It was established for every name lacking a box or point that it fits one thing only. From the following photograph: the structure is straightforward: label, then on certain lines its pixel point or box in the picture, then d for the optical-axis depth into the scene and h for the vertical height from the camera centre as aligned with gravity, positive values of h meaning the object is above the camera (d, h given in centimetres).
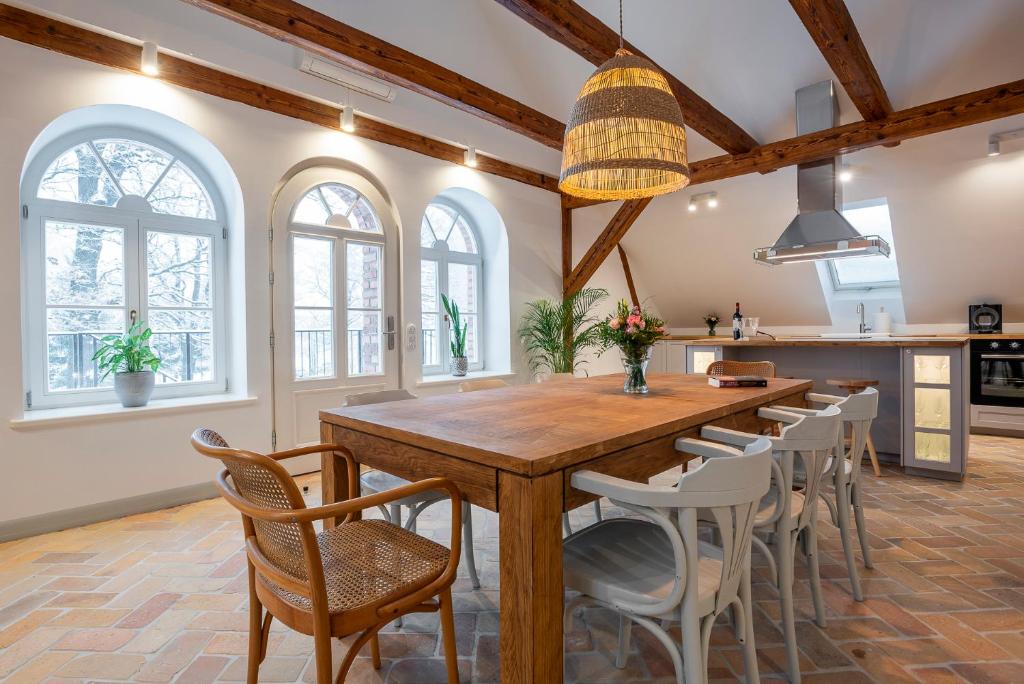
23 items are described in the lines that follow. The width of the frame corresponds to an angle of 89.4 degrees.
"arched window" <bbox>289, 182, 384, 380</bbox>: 386 +46
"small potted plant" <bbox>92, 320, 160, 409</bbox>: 304 -15
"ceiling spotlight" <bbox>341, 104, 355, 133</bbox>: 367 +156
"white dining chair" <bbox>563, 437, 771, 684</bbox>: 113 -59
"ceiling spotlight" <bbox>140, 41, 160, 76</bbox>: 284 +155
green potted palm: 546 +0
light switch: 439 +0
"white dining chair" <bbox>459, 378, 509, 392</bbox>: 281 -26
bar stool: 365 -37
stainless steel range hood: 423 +102
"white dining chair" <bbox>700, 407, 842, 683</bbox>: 157 -50
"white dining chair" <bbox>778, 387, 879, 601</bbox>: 197 -53
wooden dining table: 118 -32
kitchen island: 350 -36
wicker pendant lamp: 205 +85
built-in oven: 469 -38
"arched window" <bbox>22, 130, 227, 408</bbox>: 296 +49
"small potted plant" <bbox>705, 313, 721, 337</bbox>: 693 +16
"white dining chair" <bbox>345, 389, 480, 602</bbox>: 198 -63
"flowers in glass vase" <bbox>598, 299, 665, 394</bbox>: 232 -1
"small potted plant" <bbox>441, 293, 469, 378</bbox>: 492 -6
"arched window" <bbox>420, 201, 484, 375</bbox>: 501 +59
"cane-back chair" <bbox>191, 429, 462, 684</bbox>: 108 -59
